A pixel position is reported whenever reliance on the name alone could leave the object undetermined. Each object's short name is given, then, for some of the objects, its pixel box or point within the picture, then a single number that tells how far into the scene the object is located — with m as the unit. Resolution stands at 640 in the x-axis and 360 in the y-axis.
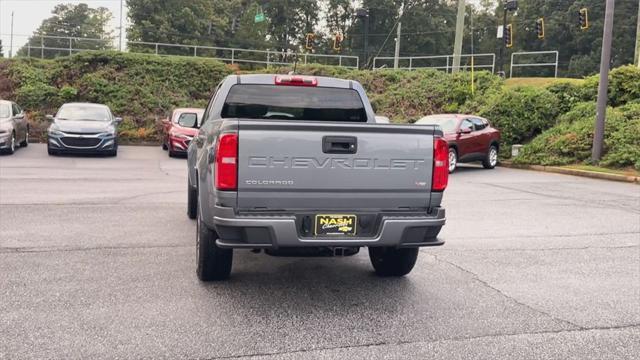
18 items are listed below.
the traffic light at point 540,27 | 32.97
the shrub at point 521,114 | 21.16
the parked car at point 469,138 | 17.56
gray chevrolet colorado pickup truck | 4.61
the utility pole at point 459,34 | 26.23
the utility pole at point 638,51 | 25.02
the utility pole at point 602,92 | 17.84
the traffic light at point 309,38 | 37.23
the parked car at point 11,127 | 17.78
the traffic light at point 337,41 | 37.91
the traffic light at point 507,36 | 33.94
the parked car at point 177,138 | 19.59
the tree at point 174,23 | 59.44
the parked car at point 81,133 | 17.92
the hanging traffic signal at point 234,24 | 66.38
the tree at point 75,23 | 100.62
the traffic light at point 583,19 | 30.73
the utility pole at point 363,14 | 37.28
